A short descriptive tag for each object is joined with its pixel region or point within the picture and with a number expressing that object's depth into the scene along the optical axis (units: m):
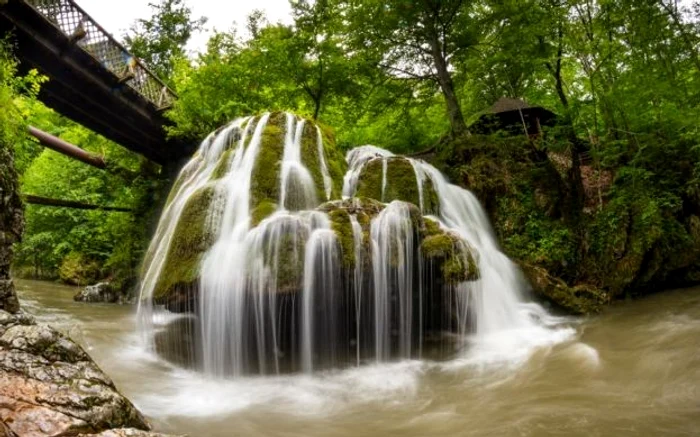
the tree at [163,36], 27.17
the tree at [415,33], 13.49
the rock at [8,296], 6.12
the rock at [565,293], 9.34
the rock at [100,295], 14.80
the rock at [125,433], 2.89
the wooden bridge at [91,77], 10.07
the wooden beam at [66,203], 12.29
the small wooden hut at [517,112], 18.92
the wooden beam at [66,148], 11.88
